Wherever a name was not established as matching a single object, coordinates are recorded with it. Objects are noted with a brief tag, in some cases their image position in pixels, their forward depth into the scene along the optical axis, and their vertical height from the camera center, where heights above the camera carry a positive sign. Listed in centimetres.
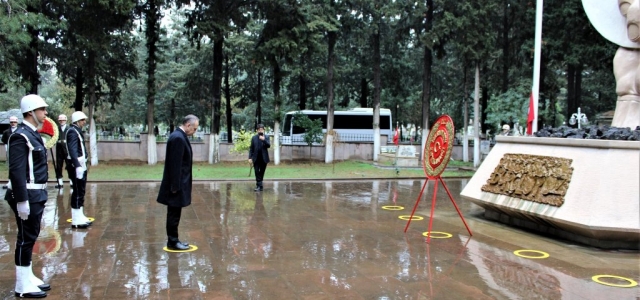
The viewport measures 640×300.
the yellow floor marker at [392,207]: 1099 -153
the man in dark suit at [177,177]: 664 -56
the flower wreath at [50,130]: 1275 +7
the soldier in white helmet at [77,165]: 805 -51
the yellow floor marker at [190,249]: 677 -156
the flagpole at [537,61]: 1447 +226
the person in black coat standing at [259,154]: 1340 -49
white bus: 3204 +98
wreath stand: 752 -14
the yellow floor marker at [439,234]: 803 -157
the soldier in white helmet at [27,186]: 477 -52
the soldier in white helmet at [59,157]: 1260 -65
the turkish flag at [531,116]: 1455 +70
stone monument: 725 -66
